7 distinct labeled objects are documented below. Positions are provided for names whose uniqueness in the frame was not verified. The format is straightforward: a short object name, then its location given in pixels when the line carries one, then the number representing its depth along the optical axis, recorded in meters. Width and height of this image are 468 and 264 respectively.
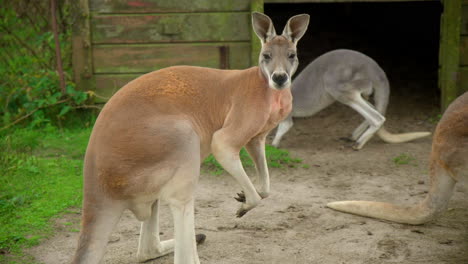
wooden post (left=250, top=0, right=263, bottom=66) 5.90
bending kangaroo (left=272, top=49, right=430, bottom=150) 5.59
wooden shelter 5.96
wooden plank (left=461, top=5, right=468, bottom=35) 5.97
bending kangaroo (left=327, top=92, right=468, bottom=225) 3.21
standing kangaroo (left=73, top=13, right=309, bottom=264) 2.65
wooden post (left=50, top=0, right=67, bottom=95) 5.98
